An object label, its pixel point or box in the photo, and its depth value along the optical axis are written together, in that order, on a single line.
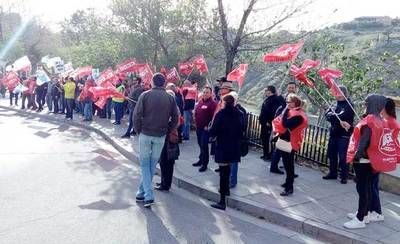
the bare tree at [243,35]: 12.77
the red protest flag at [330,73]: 7.94
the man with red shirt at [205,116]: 8.55
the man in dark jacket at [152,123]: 6.38
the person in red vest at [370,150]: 5.45
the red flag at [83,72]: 17.03
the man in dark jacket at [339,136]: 7.81
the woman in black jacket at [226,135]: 6.54
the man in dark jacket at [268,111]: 9.29
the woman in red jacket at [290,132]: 6.93
